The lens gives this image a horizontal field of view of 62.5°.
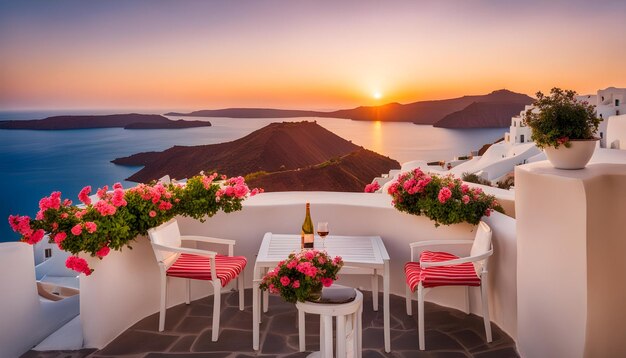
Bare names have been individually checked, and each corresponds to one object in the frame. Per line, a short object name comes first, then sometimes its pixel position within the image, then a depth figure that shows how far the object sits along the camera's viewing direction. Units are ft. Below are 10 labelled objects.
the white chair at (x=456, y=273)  12.73
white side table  10.53
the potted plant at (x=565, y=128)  9.98
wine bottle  13.73
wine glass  13.55
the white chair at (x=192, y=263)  13.41
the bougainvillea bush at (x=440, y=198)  14.57
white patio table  12.82
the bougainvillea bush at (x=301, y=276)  10.34
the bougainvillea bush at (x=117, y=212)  12.15
